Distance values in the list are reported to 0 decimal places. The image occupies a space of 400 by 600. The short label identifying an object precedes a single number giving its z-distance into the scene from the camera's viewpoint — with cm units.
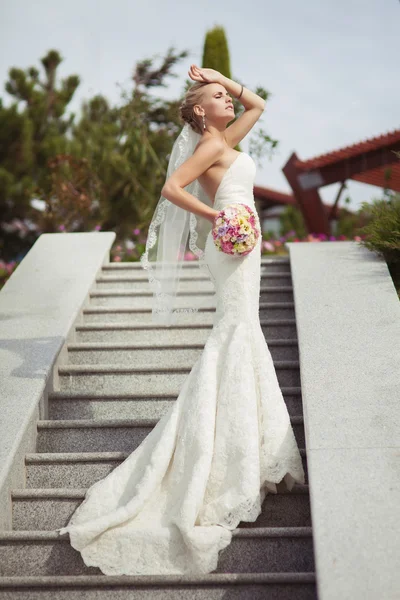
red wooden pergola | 1380
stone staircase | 390
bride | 394
